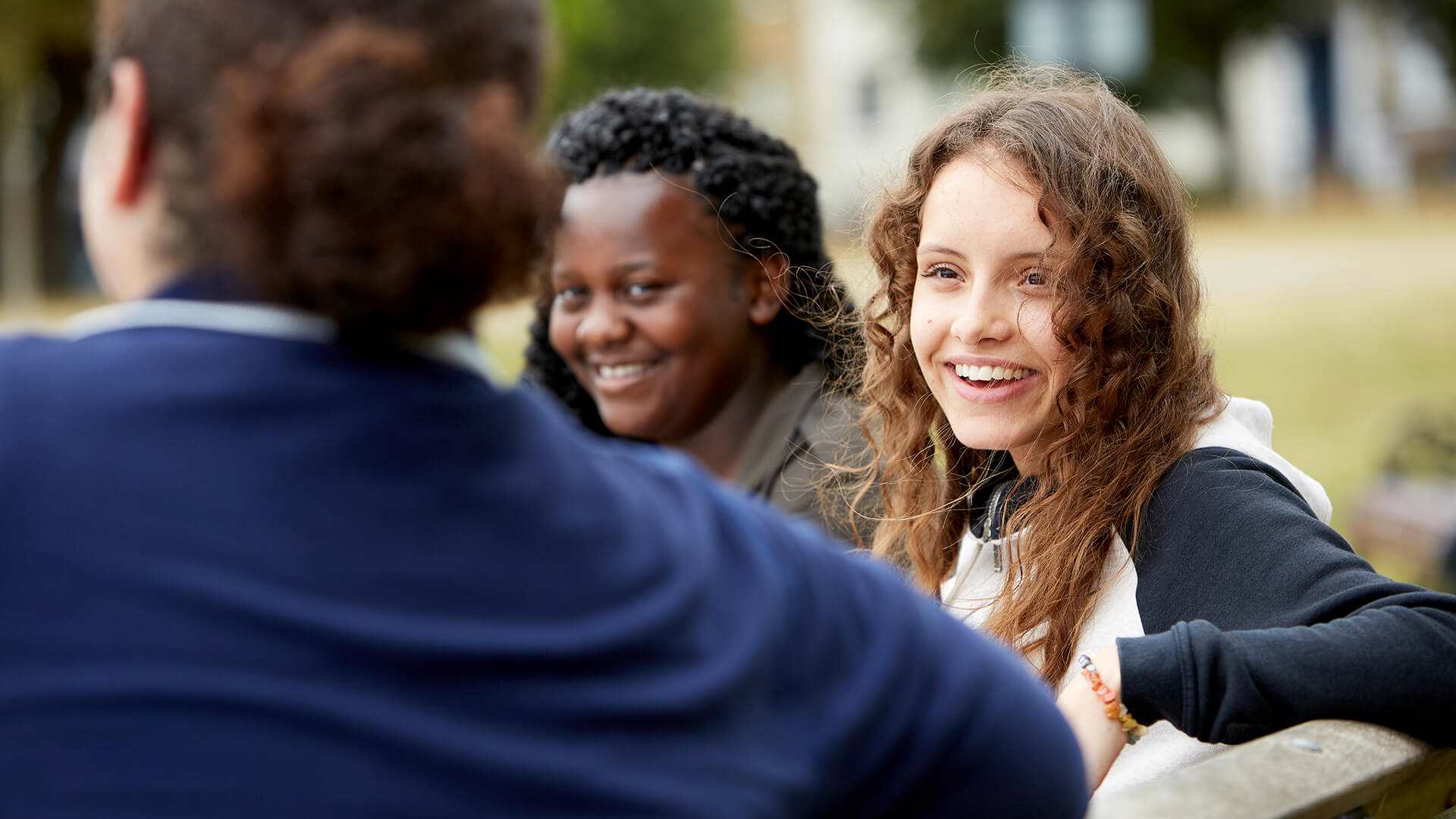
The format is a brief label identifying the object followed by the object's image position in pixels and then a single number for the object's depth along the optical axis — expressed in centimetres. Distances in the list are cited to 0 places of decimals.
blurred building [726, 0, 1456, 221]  3034
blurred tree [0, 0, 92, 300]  2614
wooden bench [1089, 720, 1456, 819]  197
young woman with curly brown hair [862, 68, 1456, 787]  211
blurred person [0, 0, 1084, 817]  164
